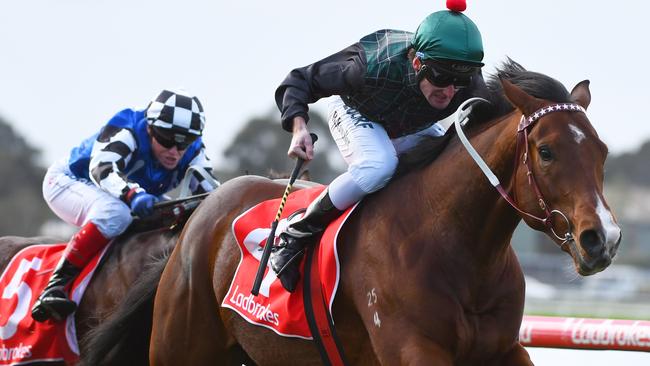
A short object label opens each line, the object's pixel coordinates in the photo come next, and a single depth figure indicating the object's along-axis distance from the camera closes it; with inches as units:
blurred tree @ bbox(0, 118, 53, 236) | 3735.2
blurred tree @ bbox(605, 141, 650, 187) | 5502.0
